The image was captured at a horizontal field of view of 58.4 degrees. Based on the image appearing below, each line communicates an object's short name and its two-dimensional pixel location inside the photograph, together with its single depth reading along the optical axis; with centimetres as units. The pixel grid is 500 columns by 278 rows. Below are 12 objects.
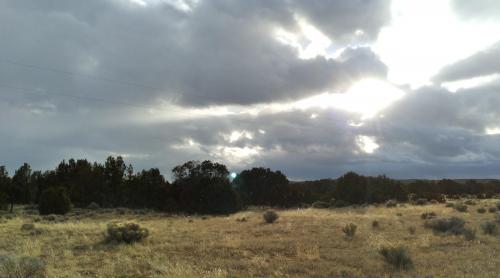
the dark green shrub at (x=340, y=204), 6324
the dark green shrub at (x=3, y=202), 5438
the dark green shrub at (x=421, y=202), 5750
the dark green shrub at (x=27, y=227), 2615
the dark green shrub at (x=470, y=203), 4909
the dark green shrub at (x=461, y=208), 3892
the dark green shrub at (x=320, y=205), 6314
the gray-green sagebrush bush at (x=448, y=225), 2191
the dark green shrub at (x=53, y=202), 4753
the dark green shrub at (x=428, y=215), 3267
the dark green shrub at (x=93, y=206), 6354
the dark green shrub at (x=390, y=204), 5292
